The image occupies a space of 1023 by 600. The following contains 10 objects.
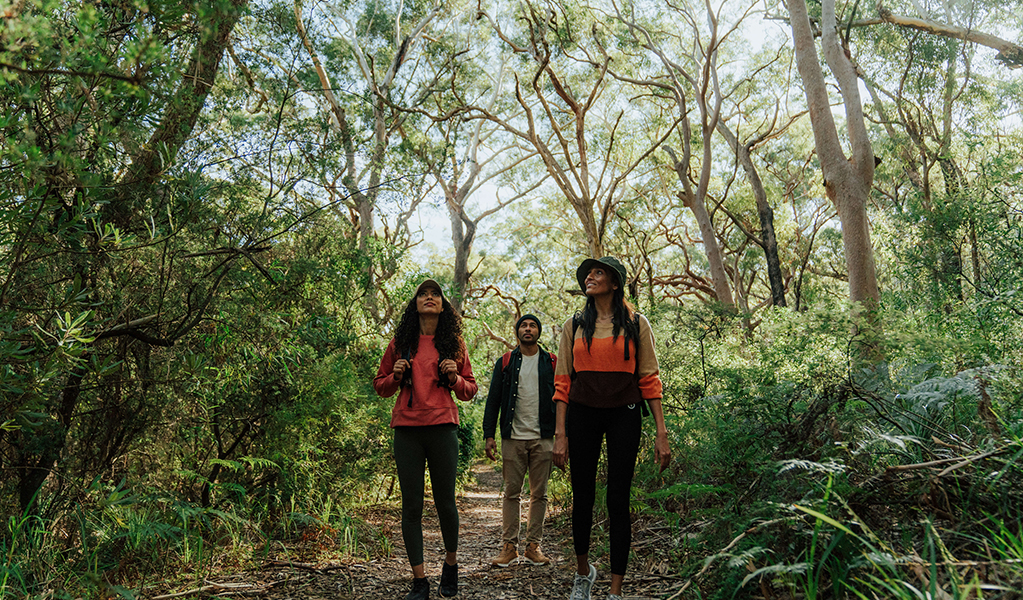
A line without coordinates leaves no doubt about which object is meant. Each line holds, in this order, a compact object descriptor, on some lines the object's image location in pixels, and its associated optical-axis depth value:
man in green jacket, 4.73
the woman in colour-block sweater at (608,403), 3.39
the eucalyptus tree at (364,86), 5.37
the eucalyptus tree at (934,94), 14.19
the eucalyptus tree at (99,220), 2.25
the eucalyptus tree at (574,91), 12.05
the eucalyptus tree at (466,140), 13.24
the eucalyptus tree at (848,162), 8.86
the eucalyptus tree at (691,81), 12.96
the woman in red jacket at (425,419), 3.61
